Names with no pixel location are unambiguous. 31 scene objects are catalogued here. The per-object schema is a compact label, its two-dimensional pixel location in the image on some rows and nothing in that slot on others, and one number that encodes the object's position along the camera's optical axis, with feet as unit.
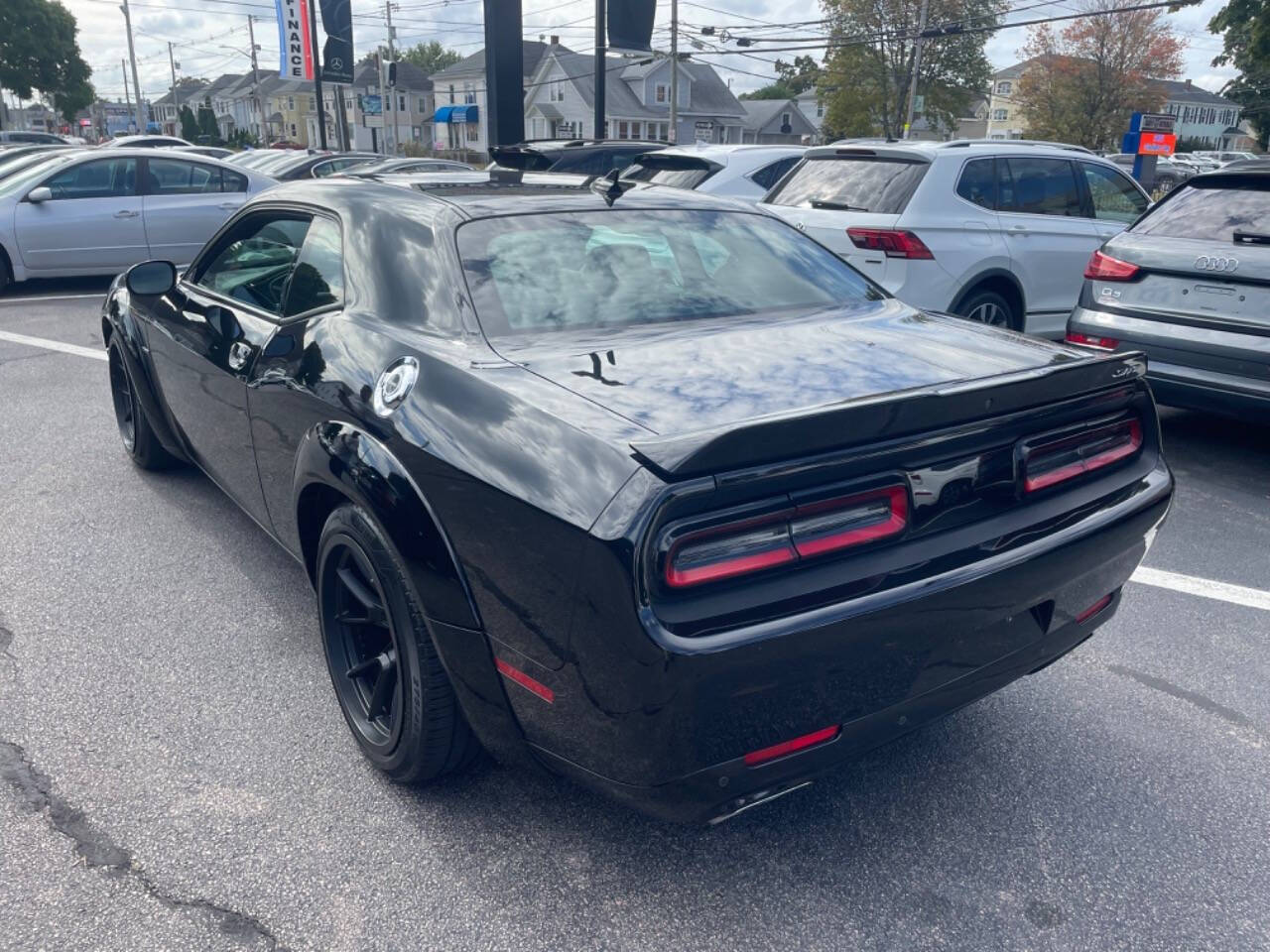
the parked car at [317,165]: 51.65
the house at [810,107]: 305.73
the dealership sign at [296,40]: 91.76
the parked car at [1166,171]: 106.42
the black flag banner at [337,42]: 74.23
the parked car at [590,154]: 34.47
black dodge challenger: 6.08
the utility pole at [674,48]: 151.23
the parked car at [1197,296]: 15.99
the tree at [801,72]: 229.25
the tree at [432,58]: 354.13
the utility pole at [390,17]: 215.88
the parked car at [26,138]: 113.39
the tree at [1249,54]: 94.94
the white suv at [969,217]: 21.04
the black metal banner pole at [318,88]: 88.43
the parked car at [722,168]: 26.84
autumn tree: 164.45
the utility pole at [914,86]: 141.79
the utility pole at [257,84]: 192.50
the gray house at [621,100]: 205.26
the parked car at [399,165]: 43.91
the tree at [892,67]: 183.52
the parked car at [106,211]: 34.50
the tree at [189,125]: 228.57
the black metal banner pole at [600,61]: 47.62
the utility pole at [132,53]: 190.08
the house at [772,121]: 253.85
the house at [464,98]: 209.67
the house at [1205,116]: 274.57
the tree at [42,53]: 169.07
